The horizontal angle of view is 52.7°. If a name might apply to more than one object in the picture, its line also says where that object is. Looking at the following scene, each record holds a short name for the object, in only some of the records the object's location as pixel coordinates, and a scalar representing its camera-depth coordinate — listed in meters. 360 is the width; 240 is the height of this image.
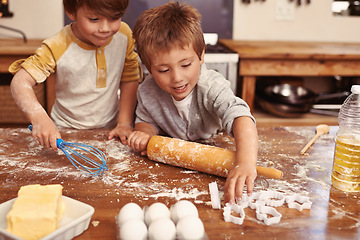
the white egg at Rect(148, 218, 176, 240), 0.61
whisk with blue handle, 0.94
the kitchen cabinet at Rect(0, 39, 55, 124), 2.22
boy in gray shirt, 1.01
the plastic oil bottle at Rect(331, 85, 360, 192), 0.83
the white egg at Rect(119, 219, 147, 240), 0.61
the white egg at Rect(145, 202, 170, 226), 0.66
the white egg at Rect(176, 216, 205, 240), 0.61
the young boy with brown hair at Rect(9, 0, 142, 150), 1.16
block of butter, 0.61
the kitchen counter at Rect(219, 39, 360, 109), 2.32
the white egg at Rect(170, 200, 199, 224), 0.66
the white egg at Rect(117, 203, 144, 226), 0.65
